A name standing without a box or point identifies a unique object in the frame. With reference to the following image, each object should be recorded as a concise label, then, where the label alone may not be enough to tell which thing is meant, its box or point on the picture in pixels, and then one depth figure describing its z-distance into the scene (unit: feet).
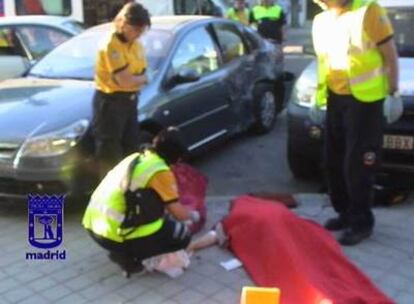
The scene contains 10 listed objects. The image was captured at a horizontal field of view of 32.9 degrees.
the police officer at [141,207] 13.39
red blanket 12.77
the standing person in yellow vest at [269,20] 41.19
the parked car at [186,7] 48.70
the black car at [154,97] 16.74
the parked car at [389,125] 17.81
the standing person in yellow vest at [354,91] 14.44
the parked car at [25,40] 27.73
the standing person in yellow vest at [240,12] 39.59
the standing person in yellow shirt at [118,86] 16.58
